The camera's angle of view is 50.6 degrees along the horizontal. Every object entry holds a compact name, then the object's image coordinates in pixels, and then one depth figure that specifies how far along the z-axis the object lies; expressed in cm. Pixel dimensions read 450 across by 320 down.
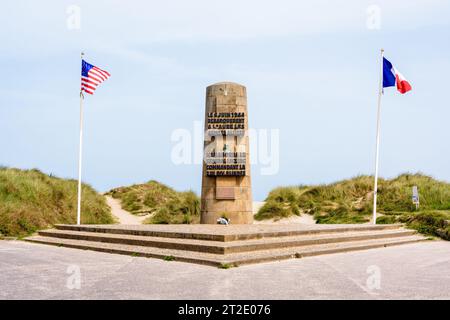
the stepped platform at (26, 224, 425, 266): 1126
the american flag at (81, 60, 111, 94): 1848
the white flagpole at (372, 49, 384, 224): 1977
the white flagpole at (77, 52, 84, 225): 1786
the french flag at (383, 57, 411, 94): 2016
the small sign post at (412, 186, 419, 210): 2209
